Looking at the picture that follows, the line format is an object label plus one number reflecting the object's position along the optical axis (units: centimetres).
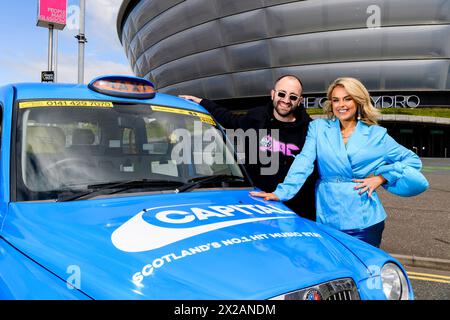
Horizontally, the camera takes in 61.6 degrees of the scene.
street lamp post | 1112
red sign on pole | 1287
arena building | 2722
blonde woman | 298
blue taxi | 156
